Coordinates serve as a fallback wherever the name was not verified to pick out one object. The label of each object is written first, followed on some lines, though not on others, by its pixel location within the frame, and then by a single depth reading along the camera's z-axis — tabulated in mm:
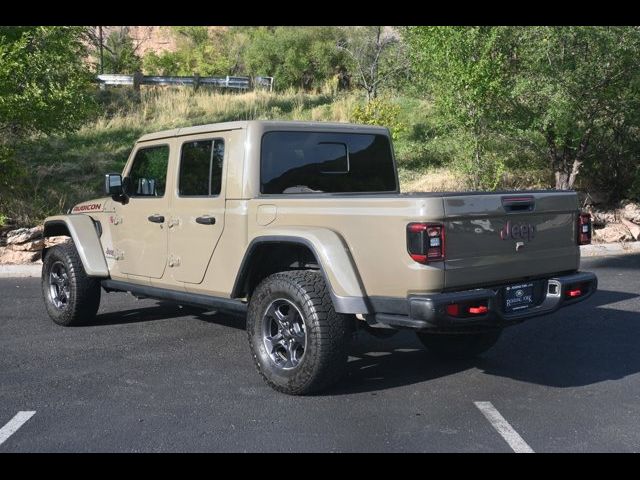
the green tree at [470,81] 12906
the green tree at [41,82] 11430
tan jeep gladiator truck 4543
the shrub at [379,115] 15711
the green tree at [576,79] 12586
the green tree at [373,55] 22188
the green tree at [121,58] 36375
